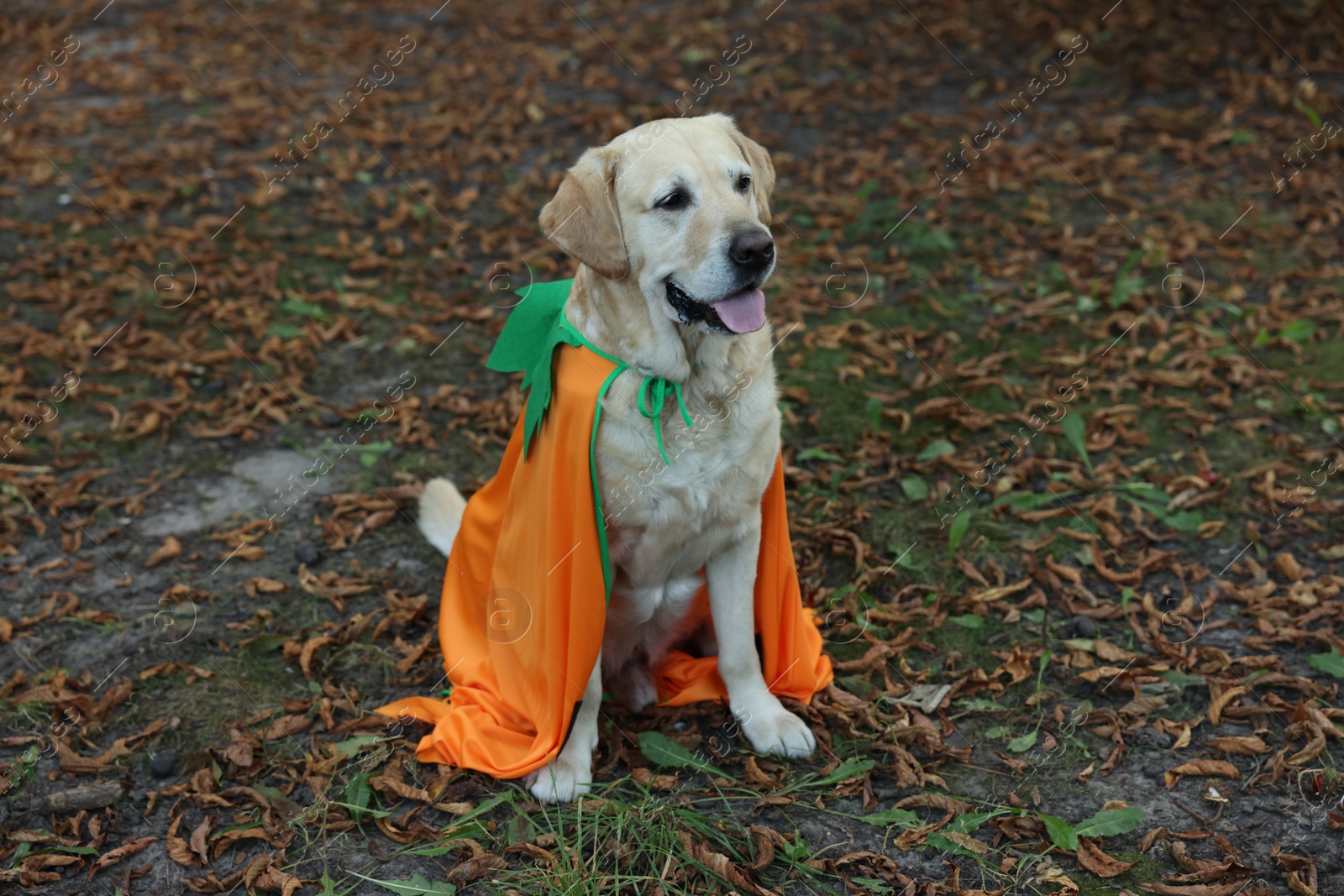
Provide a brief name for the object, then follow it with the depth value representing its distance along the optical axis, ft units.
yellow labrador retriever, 9.53
